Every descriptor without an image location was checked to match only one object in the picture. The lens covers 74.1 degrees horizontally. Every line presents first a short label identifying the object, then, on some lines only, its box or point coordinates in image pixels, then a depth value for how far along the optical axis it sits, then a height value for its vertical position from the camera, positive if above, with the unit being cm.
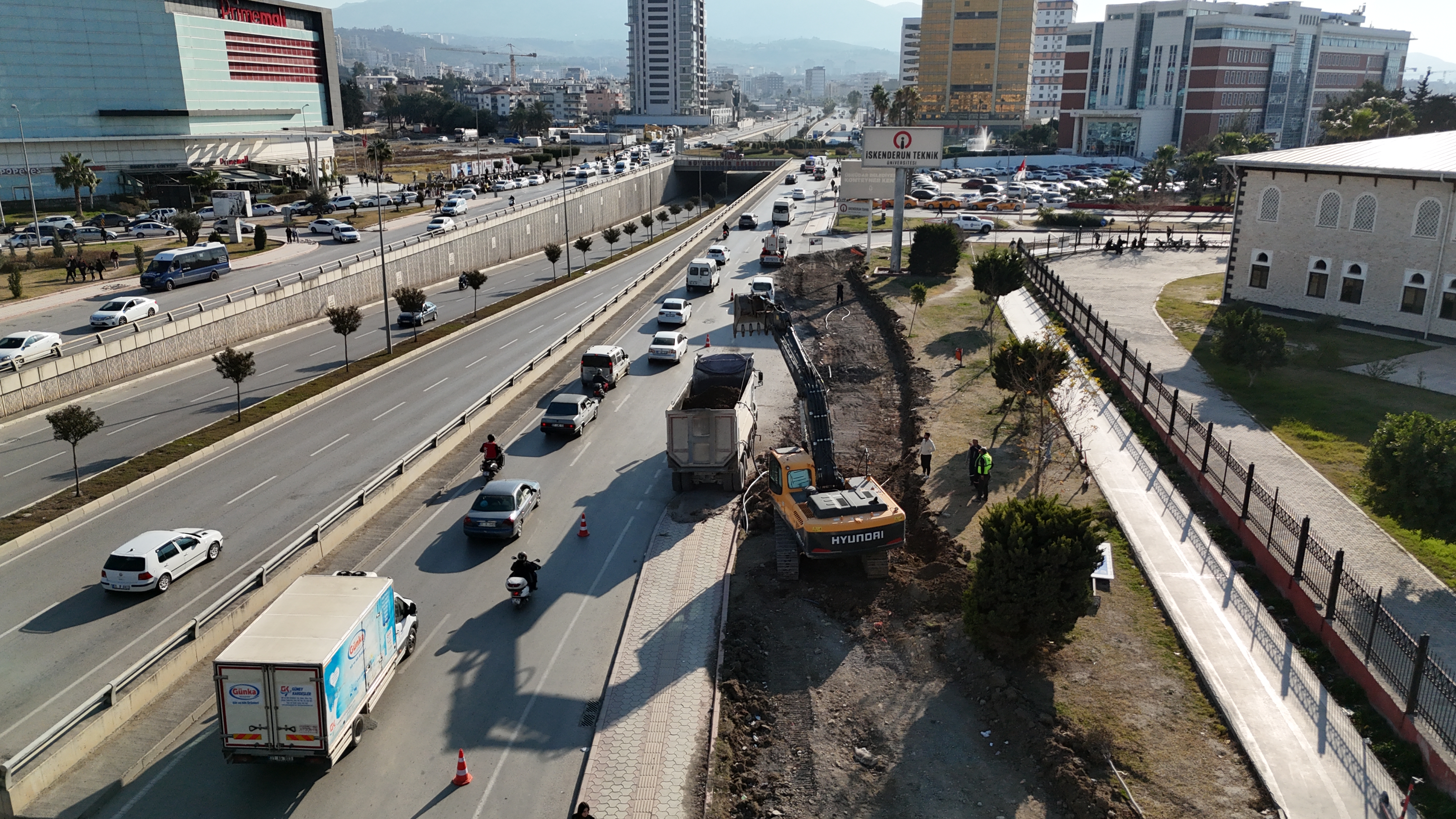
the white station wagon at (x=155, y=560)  2108 -913
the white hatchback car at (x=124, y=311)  4278 -757
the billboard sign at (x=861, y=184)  7181 -305
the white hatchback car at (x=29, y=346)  3616 -780
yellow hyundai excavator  2083 -790
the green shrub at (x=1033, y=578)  1703 -747
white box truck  1447 -802
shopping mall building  8631 +416
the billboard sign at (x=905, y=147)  6006 -29
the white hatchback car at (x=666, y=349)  4259 -888
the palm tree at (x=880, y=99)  14288 +608
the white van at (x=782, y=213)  8900 -642
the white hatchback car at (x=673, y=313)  4838 -837
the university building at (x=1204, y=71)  13538 +1038
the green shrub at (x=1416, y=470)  1936 -643
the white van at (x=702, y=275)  5881 -794
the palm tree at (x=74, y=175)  7325 -285
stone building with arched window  4156 -402
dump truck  2705 -829
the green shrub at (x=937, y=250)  6012 -652
